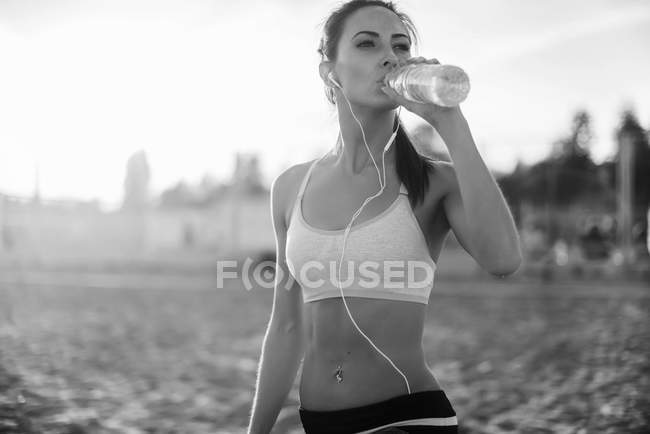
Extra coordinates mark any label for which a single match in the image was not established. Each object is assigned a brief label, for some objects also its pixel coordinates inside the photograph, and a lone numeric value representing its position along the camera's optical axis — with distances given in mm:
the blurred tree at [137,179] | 19703
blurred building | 18031
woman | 1633
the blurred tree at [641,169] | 18656
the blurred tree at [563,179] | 19672
